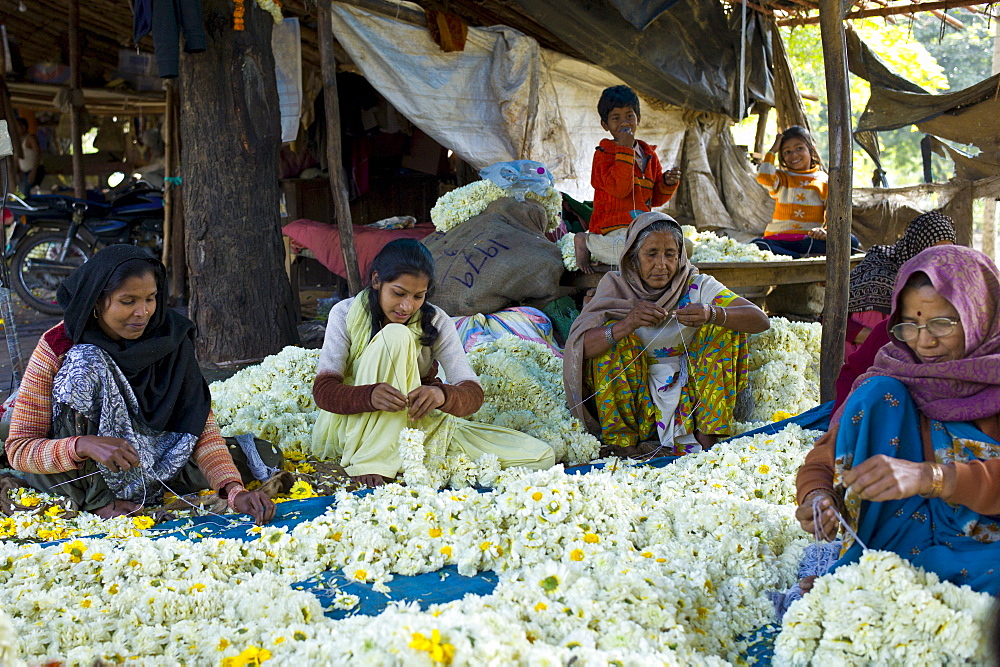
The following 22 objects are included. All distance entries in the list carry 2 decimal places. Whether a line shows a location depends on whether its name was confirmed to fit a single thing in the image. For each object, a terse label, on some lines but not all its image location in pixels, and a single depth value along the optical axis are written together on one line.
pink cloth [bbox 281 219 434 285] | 6.84
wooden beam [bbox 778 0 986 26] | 7.67
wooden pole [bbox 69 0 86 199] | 8.49
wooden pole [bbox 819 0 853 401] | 4.20
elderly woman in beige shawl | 3.99
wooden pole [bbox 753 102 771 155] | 9.14
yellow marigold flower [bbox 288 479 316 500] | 3.28
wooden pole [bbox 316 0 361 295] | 5.75
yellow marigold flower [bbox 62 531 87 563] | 2.45
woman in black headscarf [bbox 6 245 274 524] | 2.85
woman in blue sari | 2.05
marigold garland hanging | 5.42
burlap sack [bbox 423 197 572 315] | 5.34
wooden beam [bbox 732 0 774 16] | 7.99
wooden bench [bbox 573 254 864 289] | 5.31
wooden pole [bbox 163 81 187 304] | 8.16
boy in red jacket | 5.33
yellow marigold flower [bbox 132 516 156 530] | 2.91
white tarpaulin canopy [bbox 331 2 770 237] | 6.66
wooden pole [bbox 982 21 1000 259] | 10.70
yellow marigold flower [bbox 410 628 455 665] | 1.64
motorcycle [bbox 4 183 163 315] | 8.28
